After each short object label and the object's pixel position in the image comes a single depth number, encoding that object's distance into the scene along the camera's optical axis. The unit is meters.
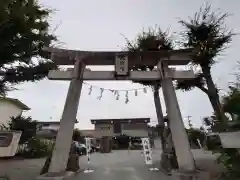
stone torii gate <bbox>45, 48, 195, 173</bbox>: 5.65
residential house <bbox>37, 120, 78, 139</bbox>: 28.22
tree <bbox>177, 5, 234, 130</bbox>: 7.08
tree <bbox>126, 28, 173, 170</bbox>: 7.95
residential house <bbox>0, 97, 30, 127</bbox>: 14.97
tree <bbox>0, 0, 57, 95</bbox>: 4.56
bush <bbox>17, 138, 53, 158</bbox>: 10.98
